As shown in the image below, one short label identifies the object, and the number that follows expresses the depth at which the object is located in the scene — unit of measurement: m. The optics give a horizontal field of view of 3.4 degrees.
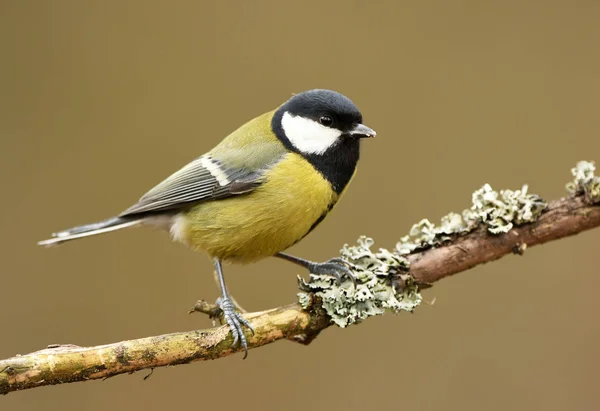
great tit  3.49
